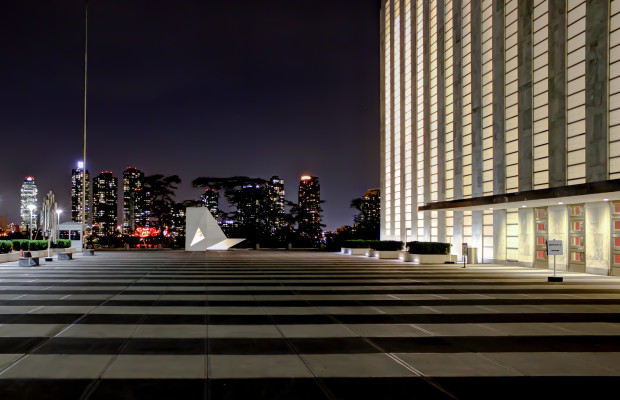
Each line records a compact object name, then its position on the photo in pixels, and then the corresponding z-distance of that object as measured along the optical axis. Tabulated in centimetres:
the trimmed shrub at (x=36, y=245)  3569
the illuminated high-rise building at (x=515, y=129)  2450
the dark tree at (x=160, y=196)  7131
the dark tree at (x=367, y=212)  6960
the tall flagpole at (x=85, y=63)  4507
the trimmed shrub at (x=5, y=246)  3216
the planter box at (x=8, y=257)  3136
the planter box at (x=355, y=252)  4773
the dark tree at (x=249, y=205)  7056
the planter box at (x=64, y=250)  3969
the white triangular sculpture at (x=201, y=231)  5553
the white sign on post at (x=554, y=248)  2016
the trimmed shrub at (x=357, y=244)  4794
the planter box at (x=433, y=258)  3344
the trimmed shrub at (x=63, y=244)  4359
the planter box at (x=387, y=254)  4100
